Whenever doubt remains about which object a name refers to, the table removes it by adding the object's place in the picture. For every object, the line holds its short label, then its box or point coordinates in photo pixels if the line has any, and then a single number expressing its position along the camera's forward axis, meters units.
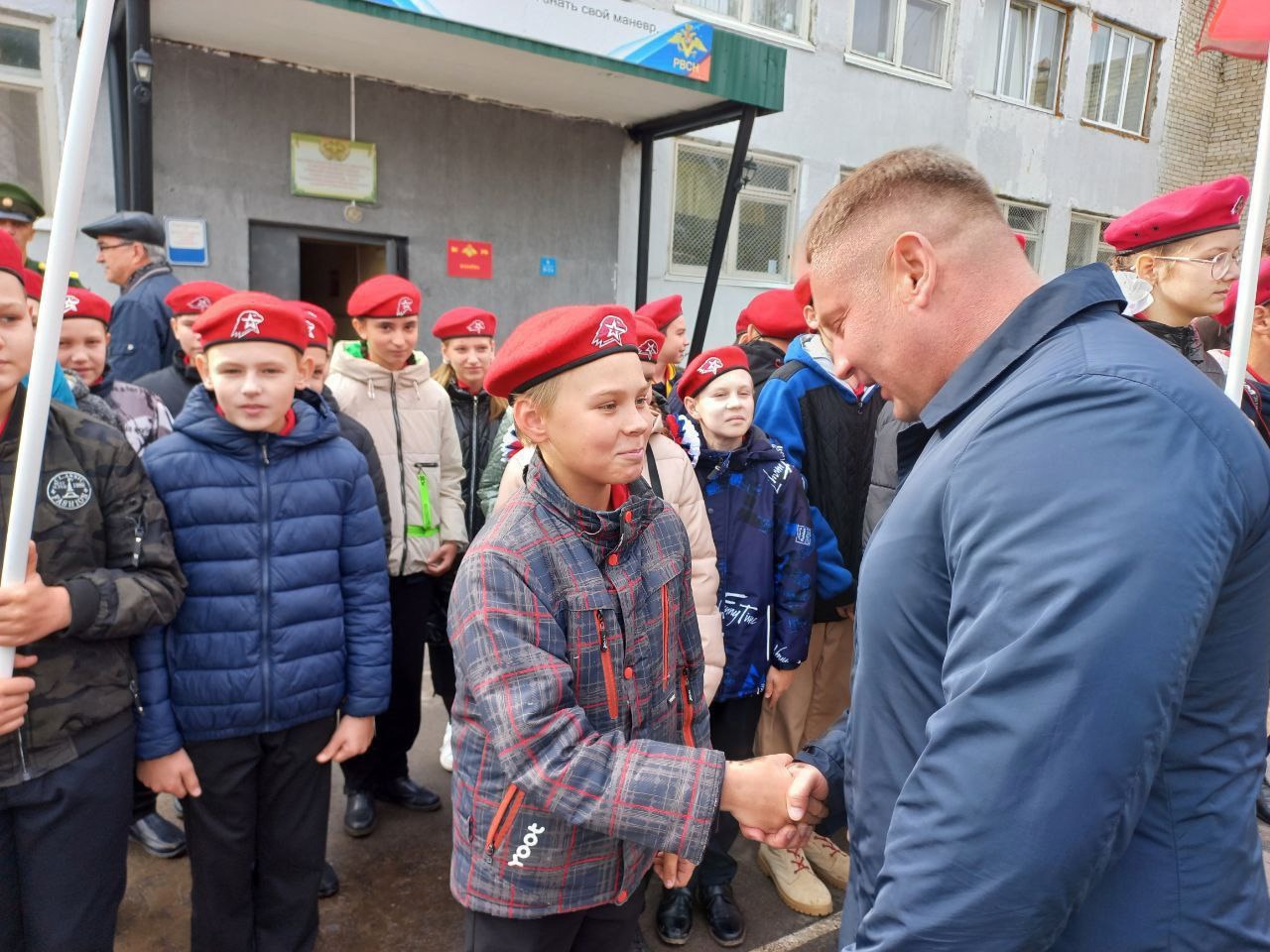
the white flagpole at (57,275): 1.38
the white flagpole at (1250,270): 1.96
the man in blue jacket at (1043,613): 0.80
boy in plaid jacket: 1.42
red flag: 2.81
